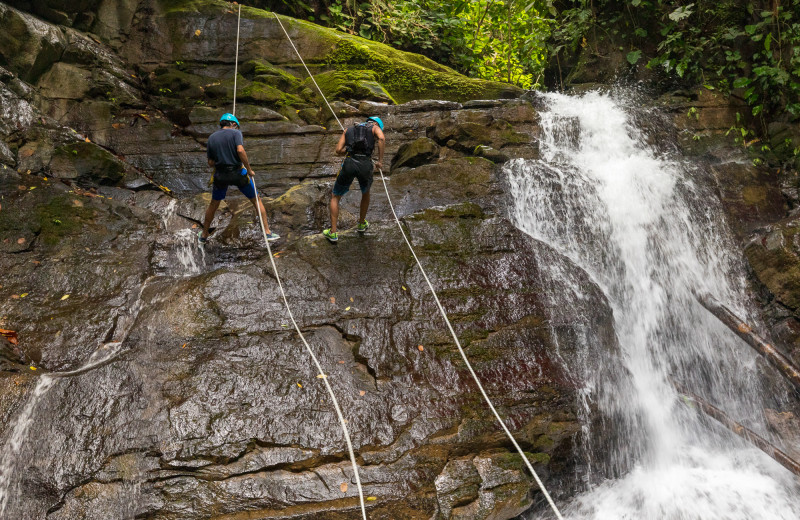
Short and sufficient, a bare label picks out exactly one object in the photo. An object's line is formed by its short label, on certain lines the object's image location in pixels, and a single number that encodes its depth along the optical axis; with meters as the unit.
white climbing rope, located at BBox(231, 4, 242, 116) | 9.51
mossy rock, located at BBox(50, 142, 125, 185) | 7.53
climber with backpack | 6.00
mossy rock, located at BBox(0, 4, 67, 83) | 8.36
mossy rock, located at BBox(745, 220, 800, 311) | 6.69
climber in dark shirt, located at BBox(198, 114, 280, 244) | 6.36
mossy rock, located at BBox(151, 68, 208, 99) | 9.91
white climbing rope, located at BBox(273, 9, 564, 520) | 5.26
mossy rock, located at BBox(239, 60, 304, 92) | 10.17
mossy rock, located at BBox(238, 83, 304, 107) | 9.72
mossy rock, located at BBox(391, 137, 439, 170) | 8.43
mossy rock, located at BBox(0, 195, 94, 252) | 6.17
